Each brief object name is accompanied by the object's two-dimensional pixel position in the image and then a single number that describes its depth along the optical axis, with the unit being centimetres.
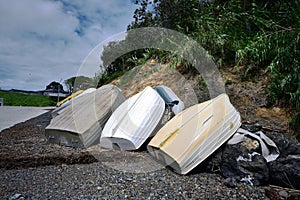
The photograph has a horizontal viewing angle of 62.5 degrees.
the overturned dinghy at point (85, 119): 320
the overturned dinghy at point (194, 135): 221
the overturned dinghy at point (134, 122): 291
